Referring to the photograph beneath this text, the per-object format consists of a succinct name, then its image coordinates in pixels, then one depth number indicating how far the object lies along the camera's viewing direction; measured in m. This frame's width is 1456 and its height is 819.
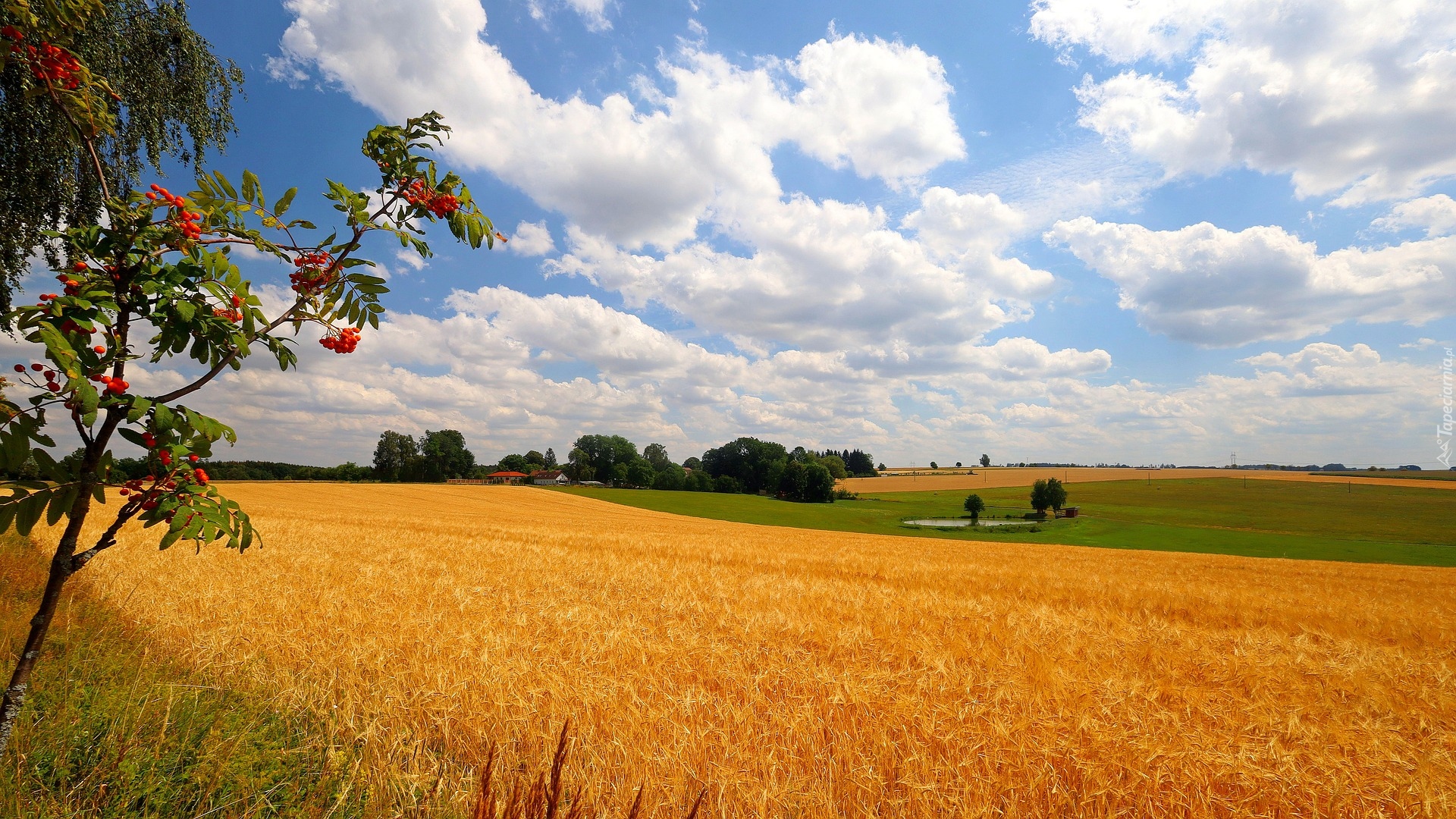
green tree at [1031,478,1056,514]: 72.43
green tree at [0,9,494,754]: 1.97
